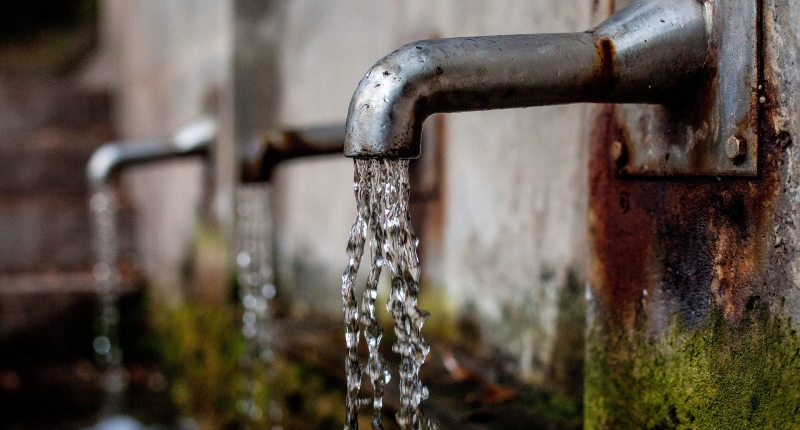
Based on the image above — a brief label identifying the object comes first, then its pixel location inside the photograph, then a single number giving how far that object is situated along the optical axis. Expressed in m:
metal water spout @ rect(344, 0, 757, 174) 1.22
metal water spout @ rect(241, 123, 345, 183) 2.45
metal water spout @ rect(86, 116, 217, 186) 4.08
